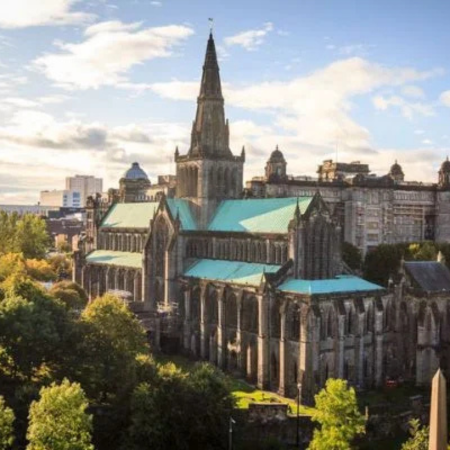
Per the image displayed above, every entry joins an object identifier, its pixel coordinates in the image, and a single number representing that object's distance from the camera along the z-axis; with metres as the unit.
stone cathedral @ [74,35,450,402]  77.19
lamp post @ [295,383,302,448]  65.00
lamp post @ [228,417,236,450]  55.77
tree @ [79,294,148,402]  62.75
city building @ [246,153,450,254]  130.88
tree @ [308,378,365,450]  54.78
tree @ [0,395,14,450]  48.22
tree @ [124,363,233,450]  54.84
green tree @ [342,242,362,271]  115.56
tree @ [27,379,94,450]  48.62
